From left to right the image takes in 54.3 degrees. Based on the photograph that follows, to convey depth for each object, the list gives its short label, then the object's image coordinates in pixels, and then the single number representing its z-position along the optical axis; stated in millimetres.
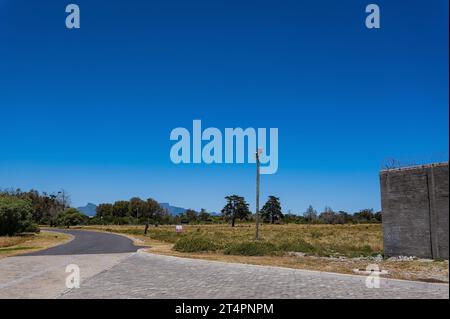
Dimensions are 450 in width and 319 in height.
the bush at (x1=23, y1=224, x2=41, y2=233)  56006
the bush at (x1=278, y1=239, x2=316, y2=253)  23656
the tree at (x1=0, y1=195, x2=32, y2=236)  50888
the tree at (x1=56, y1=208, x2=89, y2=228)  94062
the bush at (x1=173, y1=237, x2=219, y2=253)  24781
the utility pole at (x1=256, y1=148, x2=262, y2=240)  27189
